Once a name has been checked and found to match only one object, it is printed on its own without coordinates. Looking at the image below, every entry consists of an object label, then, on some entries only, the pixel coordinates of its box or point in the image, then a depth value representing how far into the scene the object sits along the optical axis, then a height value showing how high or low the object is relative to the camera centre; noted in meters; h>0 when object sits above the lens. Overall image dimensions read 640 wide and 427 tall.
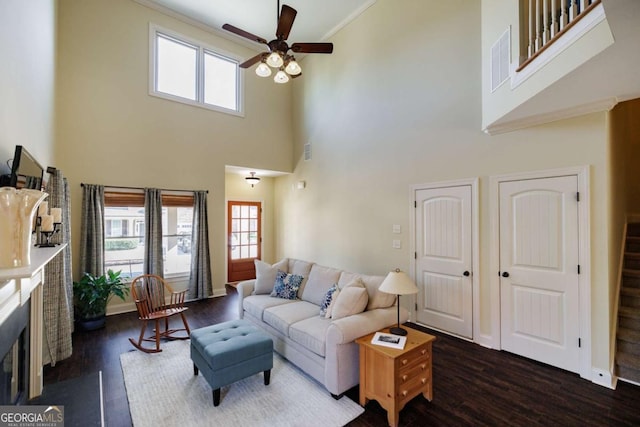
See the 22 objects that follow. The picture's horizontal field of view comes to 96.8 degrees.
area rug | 2.27 -1.62
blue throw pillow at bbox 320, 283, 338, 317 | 3.16 -0.96
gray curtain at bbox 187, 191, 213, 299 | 5.48 -0.68
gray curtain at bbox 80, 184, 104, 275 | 4.41 -0.28
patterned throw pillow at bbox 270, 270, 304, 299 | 3.85 -0.97
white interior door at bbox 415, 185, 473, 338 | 3.68 -0.59
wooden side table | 2.18 -1.28
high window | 5.18 +2.82
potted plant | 3.98 -1.18
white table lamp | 2.53 -0.63
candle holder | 2.37 -0.19
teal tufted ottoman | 2.43 -1.24
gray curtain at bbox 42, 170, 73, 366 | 3.05 -0.90
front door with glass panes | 6.96 -0.57
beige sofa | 2.52 -1.12
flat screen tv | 1.66 +0.29
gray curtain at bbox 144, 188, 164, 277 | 4.95 -0.31
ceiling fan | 3.27 +2.05
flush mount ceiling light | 6.42 +0.84
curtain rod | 4.65 +0.49
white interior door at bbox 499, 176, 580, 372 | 2.92 -0.60
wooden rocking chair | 3.43 -1.14
